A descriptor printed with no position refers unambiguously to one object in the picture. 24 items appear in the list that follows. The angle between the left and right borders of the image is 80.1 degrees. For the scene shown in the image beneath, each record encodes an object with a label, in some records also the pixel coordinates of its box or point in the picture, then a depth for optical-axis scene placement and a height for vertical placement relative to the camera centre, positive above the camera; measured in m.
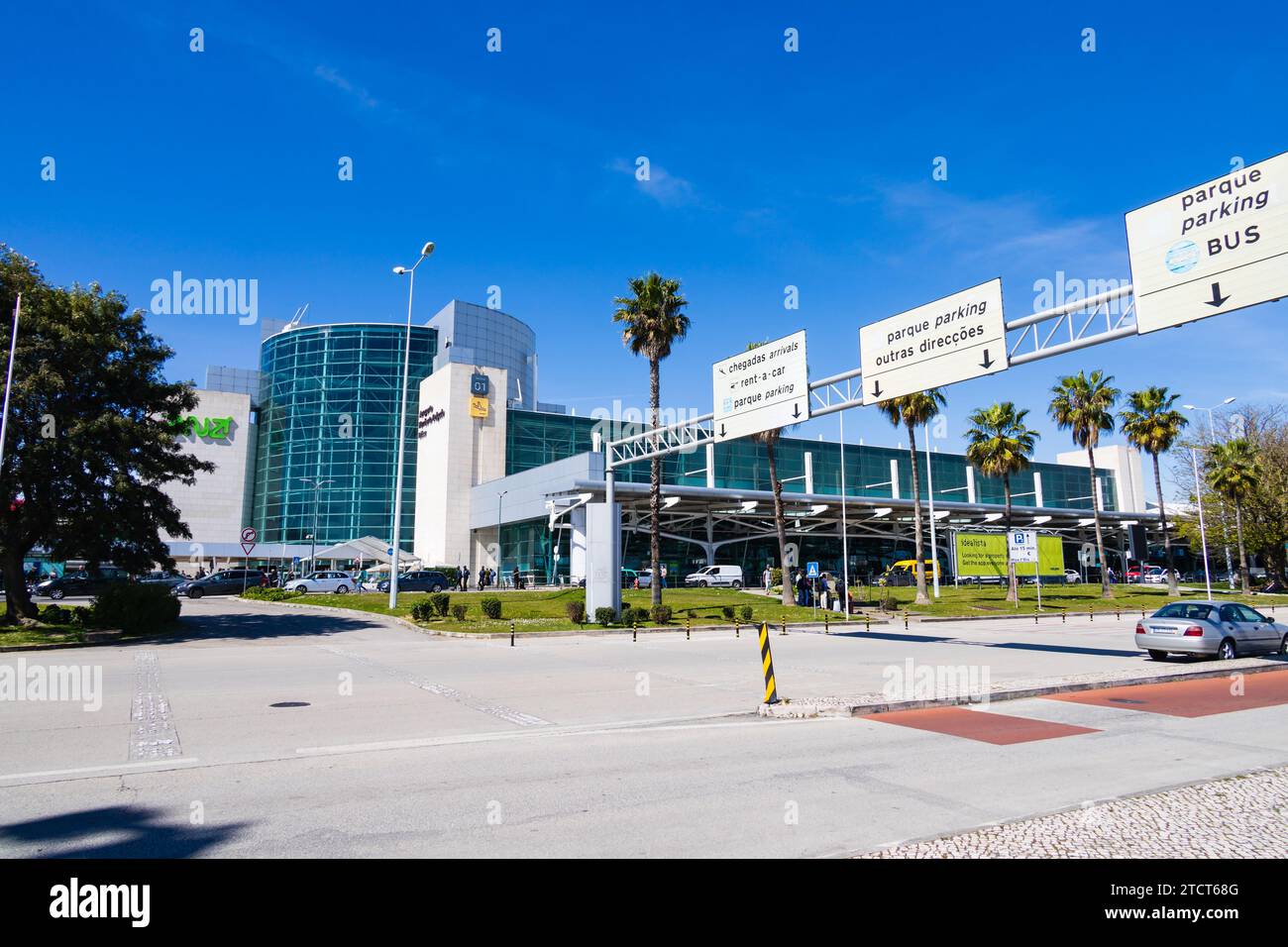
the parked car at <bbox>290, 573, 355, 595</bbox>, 50.45 -0.10
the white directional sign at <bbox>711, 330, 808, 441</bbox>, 20.09 +5.17
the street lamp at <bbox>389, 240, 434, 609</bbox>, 35.56 +4.31
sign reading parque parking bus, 11.49 +5.13
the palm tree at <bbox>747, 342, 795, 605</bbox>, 38.38 +3.57
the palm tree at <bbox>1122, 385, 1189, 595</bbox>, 49.91 +9.72
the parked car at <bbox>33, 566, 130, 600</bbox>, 42.16 -0.05
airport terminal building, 65.75 +10.86
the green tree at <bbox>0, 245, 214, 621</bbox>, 22.62 +4.51
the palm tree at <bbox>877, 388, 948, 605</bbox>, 42.53 +9.10
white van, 59.09 +0.07
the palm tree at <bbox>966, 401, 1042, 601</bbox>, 46.84 +7.95
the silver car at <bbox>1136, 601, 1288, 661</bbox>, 17.22 -1.39
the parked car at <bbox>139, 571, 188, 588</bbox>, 52.59 +0.39
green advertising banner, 50.88 +1.23
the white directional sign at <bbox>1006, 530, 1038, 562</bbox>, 44.84 +1.64
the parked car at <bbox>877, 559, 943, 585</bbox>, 69.62 +0.13
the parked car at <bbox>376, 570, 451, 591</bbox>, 49.91 -0.09
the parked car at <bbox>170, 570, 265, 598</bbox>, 46.75 -0.03
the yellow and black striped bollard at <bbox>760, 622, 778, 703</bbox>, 11.66 -1.44
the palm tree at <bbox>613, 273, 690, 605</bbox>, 33.78 +11.25
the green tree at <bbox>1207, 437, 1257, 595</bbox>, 51.06 +6.68
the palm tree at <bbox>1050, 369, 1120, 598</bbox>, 49.19 +10.61
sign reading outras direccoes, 15.48 +4.92
